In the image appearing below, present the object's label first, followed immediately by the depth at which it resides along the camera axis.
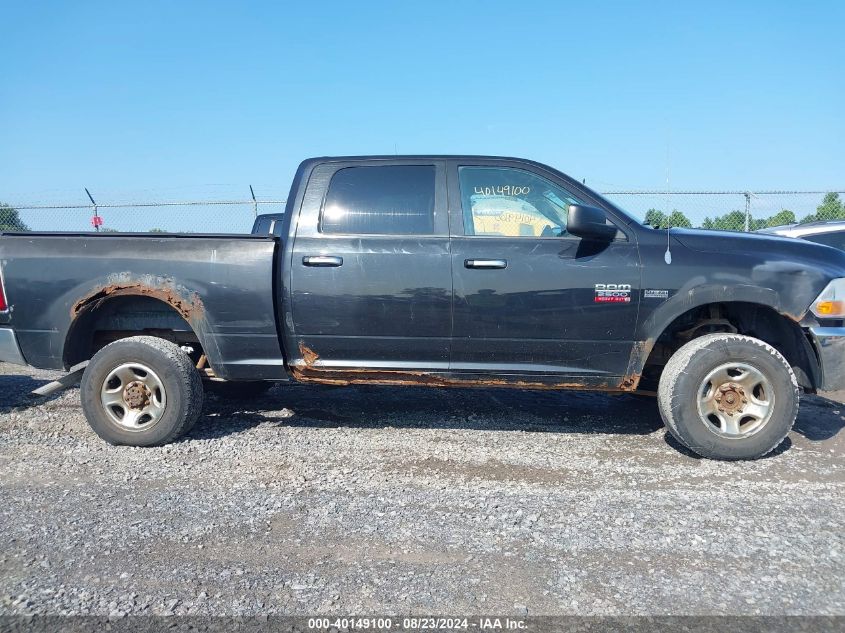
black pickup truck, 3.82
